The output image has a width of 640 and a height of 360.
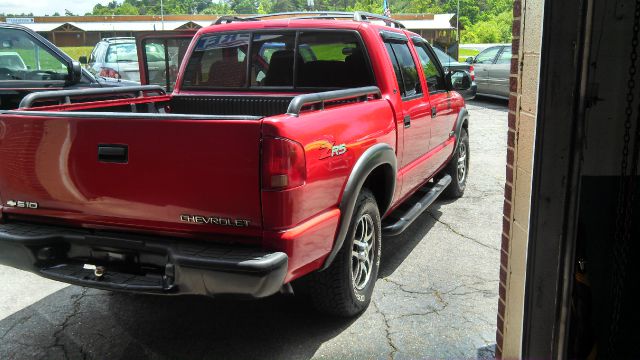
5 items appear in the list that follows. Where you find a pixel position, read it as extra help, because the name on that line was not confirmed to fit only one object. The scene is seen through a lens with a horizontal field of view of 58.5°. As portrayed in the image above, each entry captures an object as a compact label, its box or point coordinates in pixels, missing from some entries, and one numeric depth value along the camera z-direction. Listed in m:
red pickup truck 2.77
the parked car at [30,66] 7.59
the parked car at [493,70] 15.18
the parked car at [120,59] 13.90
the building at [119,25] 46.50
